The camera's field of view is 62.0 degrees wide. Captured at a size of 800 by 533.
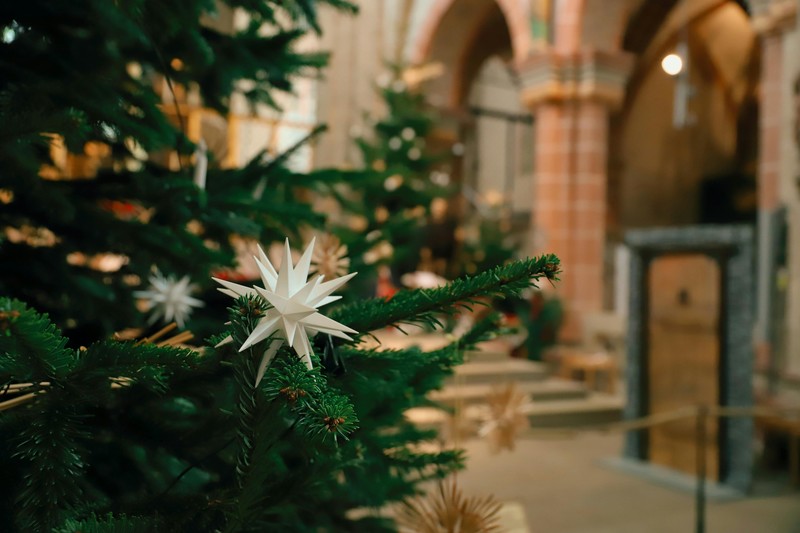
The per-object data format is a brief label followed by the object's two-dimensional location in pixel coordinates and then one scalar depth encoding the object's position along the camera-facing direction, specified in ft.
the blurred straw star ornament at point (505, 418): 4.75
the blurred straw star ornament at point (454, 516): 3.22
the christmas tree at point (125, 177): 3.56
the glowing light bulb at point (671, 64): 15.35
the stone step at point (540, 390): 21.54
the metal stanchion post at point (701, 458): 10.80
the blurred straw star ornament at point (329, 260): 3.34
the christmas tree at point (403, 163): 29.43
